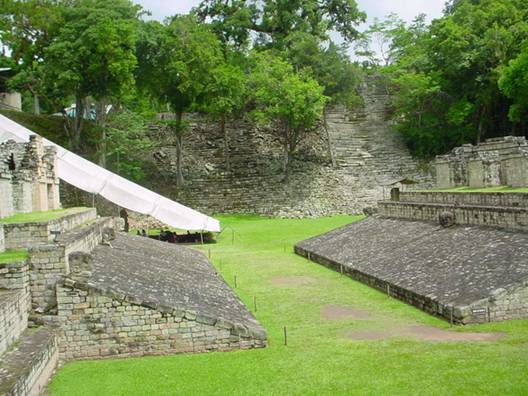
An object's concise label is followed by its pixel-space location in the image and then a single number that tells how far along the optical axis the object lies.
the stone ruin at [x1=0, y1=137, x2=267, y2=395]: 9.01
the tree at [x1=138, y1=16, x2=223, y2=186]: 38.03
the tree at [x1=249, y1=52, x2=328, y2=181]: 37.31
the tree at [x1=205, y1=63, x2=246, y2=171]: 38.50
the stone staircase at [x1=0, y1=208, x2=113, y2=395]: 8.12
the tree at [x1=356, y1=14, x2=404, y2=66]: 68.38
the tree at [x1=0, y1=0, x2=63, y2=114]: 36.66
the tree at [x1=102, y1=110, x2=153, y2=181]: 37.78
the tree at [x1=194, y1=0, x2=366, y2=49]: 50.94
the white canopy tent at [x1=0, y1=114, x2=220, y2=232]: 27.22
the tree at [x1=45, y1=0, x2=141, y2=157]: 33.69
